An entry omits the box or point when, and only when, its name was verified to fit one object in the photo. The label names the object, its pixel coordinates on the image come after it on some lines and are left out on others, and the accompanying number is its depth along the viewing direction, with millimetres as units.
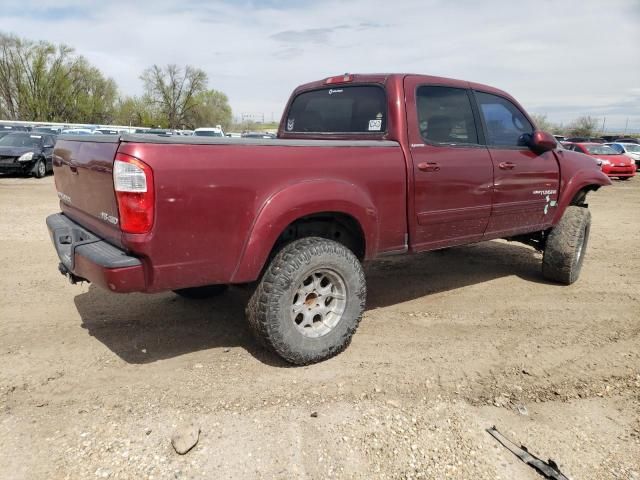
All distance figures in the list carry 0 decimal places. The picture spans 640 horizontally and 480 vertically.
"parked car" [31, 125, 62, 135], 24805
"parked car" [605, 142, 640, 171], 21391
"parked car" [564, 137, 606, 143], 29250
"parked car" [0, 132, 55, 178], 14859
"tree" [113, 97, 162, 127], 65250
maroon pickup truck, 2662
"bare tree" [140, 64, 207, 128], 68375
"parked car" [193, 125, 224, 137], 24750
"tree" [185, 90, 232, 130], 70250
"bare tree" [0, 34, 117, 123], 52594
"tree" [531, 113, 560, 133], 65312
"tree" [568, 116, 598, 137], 67000
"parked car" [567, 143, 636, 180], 19672
